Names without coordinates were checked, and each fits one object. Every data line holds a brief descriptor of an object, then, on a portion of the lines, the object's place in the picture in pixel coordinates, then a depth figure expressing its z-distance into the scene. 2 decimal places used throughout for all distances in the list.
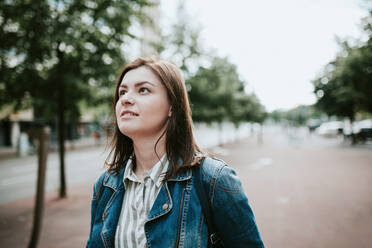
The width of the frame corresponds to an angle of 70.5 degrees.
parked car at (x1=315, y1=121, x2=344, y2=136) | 31.61
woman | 1.33
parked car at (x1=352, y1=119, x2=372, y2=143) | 21.34
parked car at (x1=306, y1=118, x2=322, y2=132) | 46.03
